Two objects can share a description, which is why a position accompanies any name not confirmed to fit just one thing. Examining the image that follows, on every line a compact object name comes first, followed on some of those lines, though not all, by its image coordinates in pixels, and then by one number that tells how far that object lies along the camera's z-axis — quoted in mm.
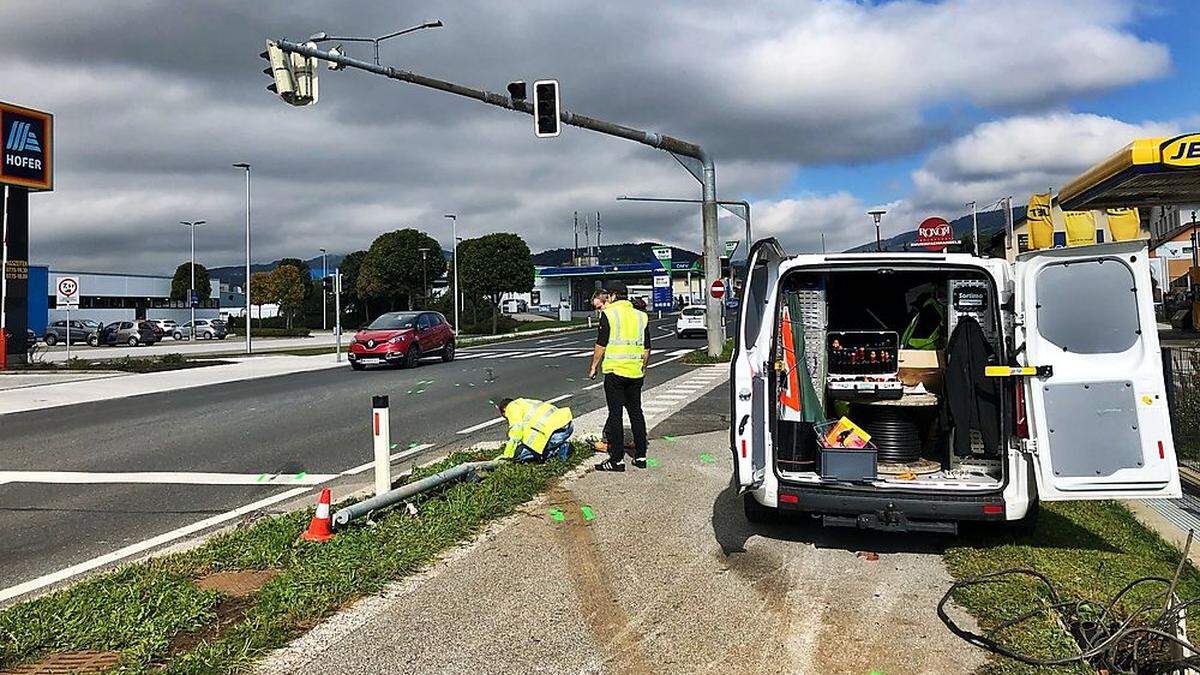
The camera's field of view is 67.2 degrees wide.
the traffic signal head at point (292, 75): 14883
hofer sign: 27469
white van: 5012
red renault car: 23844
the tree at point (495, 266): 64125
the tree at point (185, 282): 93500
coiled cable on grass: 3682
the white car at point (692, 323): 41656
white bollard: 6922
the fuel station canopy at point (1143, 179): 9805
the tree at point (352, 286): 78812
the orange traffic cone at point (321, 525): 5867
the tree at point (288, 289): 80438
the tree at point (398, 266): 66812
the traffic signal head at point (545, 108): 16594
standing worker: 8562
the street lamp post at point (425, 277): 66688
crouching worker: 8617
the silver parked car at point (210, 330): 66562
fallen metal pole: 6000
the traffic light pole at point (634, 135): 15998
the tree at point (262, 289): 82500
